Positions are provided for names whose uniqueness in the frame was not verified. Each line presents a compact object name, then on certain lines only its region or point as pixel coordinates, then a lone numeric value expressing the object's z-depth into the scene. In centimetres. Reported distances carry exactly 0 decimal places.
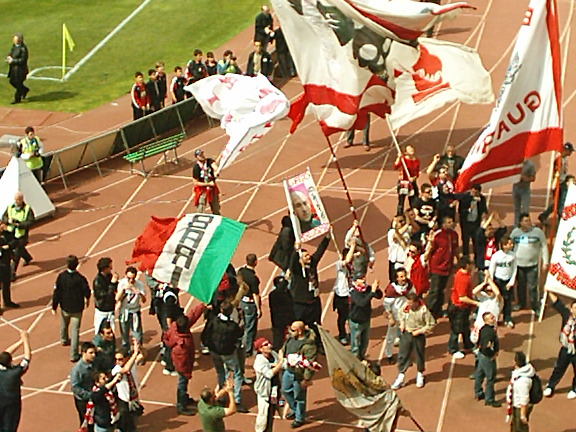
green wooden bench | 2525
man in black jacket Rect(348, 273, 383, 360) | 1783
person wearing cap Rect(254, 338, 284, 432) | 1623
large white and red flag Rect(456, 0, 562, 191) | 1850
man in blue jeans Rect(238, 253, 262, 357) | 1834
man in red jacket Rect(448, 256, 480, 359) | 1809
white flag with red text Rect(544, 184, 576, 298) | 1805
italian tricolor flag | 1727
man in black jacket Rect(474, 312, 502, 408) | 1684
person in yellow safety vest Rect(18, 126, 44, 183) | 2422
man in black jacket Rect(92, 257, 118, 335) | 1839
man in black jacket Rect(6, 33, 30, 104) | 3005
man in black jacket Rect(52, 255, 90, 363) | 1858
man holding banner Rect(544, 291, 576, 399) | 1716
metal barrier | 2523
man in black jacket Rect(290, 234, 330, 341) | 1834
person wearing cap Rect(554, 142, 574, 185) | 2023
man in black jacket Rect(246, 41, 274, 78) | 2914
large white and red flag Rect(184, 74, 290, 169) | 2089
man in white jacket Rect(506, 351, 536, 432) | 1593
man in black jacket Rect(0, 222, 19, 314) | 2034
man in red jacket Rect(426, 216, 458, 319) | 1927
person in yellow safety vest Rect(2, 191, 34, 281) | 2119
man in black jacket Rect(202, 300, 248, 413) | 1703
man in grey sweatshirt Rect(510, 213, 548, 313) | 1927
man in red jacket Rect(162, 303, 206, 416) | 1695
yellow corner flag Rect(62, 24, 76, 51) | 3142
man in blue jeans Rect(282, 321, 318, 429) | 1655
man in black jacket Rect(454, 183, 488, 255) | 2094
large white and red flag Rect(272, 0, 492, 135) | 1944
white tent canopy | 2262
